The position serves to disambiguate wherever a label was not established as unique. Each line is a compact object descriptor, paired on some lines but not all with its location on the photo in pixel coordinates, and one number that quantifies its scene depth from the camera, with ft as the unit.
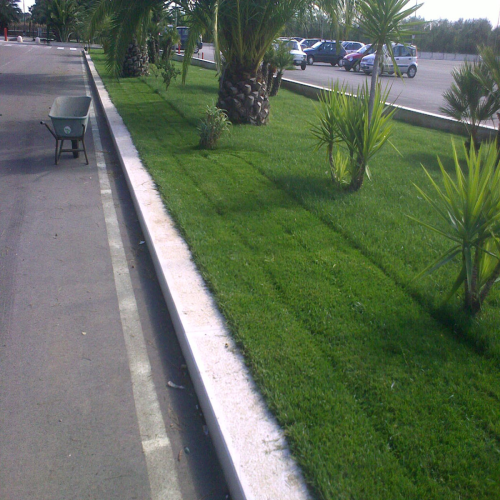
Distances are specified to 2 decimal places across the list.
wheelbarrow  28.40
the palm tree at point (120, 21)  39.04
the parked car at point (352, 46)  133.39
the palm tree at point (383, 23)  22.56
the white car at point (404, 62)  103.45
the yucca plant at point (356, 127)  22.50
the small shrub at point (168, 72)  58.13
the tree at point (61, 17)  175.94
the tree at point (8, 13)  225.76
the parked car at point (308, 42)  156.17
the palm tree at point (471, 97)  30.86
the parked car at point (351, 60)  113.19
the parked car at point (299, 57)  109.70
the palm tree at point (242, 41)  36.88
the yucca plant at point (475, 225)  12.56
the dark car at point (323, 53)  131.44
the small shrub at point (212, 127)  32.09
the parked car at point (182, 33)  133.28
